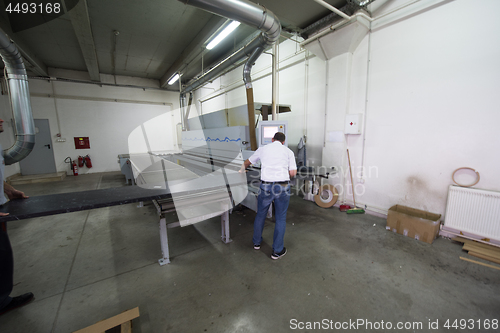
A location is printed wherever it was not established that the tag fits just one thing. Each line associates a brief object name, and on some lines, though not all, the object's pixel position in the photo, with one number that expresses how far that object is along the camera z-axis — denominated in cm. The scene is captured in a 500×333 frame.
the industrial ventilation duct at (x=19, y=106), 316
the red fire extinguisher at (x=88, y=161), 765
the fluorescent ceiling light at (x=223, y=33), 350
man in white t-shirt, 230
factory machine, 228
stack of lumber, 226
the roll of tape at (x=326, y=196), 390
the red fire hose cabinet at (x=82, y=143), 750
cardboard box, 263
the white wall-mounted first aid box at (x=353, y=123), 353
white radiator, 238
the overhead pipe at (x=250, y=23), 232
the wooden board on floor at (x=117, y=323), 138
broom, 362
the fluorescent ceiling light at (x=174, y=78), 666
